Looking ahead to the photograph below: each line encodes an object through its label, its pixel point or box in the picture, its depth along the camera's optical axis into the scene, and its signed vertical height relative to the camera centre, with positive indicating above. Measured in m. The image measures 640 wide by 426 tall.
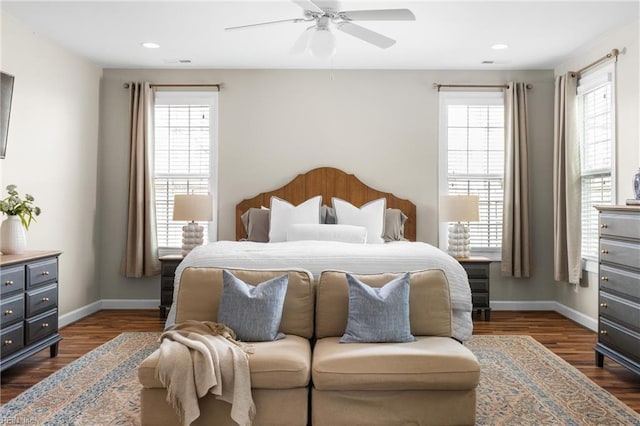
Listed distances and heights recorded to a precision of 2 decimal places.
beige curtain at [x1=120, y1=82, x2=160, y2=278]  5.73 +0.26
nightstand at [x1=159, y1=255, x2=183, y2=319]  5.33 -0.64
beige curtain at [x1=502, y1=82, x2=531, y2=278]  5.71 +0.31
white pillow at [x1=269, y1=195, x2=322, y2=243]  5.20 +0.03
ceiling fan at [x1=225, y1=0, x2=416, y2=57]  3.25 +1.31
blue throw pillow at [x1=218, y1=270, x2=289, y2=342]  2.96 -0.53
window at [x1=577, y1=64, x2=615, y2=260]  4.75 +0.74
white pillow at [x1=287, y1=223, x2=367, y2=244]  4.84 -0.14
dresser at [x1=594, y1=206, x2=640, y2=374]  3.41 -0.46
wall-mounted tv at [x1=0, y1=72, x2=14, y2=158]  4.03 +0.88
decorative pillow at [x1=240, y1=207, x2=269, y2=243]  5.34 -0.08
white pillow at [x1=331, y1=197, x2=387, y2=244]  5.28 +0.03
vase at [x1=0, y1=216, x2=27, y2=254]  3.80 -0.15
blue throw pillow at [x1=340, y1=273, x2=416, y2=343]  2.96 -0.56
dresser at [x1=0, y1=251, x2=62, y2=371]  3.44 -0.65
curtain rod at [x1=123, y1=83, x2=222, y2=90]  5.87 +1.53
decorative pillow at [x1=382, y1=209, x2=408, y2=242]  5.49 -0.08
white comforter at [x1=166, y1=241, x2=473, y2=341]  3.68 -0.32
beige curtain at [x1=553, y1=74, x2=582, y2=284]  5.18 +0.36
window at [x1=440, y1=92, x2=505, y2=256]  5.93 +0.74
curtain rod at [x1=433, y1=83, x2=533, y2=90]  5.88 +1.54
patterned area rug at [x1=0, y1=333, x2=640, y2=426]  2.91 -1.12
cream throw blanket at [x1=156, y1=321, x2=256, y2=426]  2.52 -0.79
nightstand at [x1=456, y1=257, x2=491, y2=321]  5.39 -0.65
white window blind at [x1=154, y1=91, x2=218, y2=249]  5.94 +0.81
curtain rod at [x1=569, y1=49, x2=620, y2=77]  4.55 +1.50
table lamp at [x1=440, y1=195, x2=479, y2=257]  5.46 +0.04
